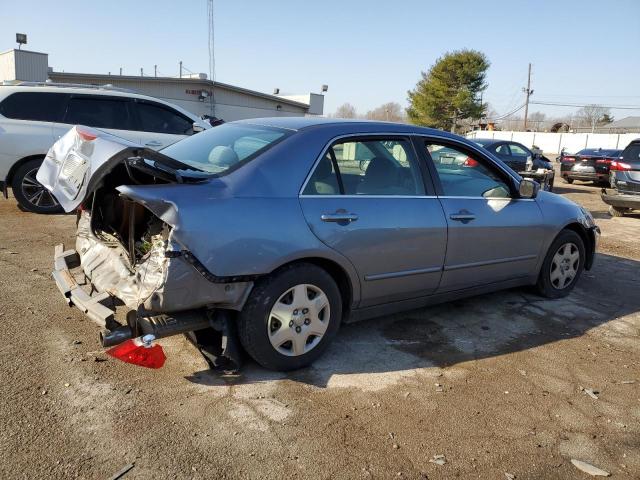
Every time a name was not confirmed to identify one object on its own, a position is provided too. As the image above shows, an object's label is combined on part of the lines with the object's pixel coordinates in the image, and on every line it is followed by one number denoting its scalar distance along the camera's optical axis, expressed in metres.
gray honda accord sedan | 2.94
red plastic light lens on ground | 2.79
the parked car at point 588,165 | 17.44
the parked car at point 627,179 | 10.18
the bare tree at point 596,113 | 80.31
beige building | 20.72
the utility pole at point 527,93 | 58.28
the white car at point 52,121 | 7.54
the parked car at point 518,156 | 14.10
